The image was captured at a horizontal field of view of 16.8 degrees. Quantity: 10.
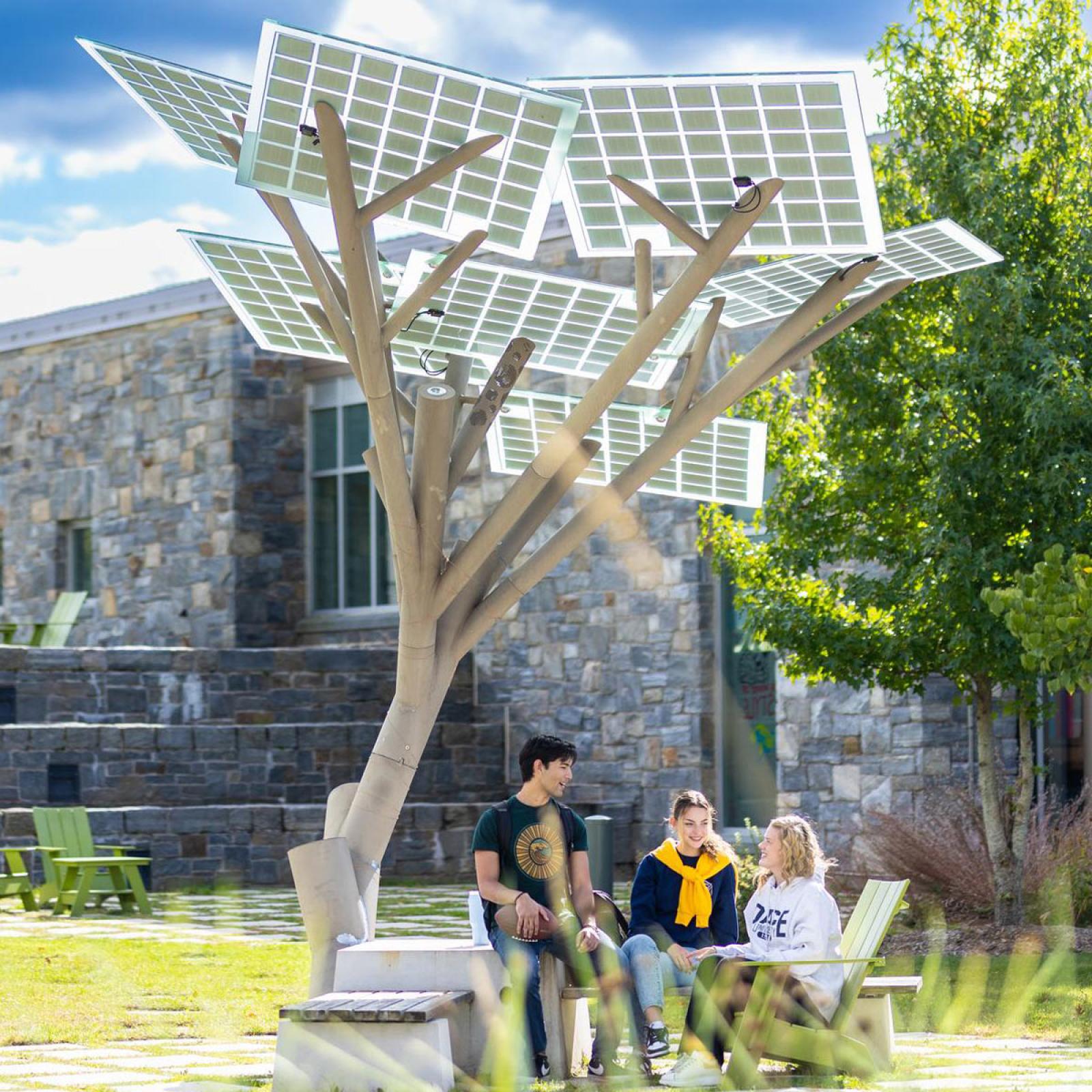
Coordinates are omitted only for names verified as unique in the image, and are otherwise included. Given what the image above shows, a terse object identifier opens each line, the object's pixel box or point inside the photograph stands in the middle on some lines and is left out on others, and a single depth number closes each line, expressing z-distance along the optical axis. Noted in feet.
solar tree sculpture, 48.85
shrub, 81.92
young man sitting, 48.15
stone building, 112.03
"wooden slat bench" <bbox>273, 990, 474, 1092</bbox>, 44.35
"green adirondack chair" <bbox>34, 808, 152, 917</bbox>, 96.48
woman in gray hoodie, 47.54
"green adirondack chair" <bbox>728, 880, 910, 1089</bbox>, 46.81
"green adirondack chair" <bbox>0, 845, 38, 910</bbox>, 98.92
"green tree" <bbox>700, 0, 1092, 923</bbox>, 79.44
